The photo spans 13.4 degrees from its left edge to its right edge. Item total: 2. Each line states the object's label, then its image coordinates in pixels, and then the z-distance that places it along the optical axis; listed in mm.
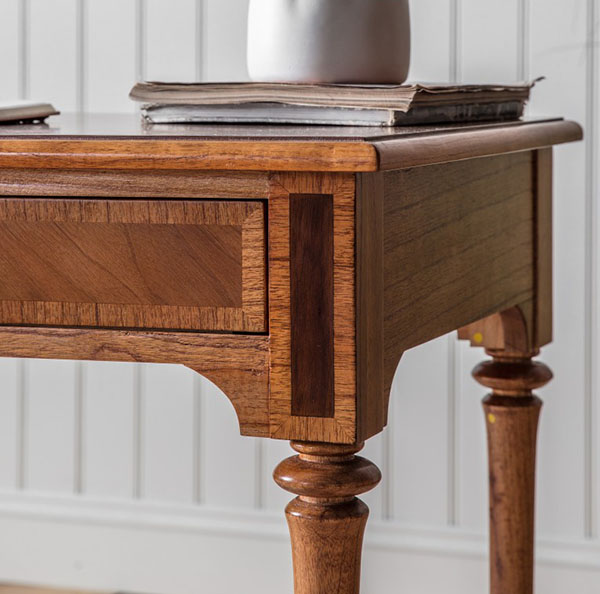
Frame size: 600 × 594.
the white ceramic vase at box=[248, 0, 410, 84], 1964
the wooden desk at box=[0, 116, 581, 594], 1662
